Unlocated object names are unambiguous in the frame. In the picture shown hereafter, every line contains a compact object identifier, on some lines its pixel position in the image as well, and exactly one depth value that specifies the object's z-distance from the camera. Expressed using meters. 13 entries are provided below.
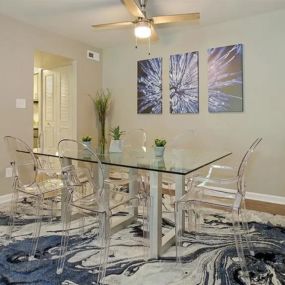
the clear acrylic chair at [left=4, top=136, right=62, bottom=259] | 2.32
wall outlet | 3.64
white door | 4.84
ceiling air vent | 4.81
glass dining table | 1.97
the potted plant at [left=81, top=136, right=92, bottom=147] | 2.88
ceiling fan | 2.76
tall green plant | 4.95
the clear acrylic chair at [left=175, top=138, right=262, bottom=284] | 1.91
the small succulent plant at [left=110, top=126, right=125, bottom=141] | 2.74
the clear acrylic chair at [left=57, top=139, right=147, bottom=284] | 1.93
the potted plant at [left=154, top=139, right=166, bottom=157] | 2.46
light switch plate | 3.72
